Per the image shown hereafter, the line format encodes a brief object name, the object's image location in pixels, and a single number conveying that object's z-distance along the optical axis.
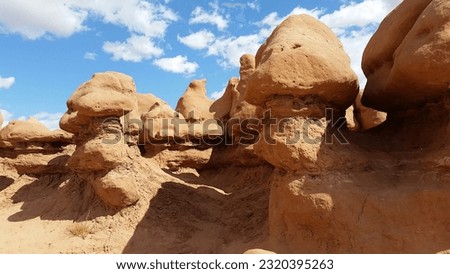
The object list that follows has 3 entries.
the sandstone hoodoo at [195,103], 10.46
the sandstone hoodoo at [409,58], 3.72
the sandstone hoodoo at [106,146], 6.04
